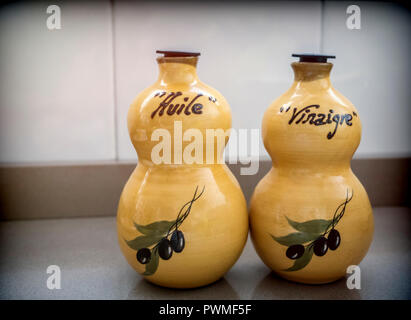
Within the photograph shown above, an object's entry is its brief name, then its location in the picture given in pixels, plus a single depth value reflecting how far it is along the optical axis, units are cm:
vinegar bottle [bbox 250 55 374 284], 76
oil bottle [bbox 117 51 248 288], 74
